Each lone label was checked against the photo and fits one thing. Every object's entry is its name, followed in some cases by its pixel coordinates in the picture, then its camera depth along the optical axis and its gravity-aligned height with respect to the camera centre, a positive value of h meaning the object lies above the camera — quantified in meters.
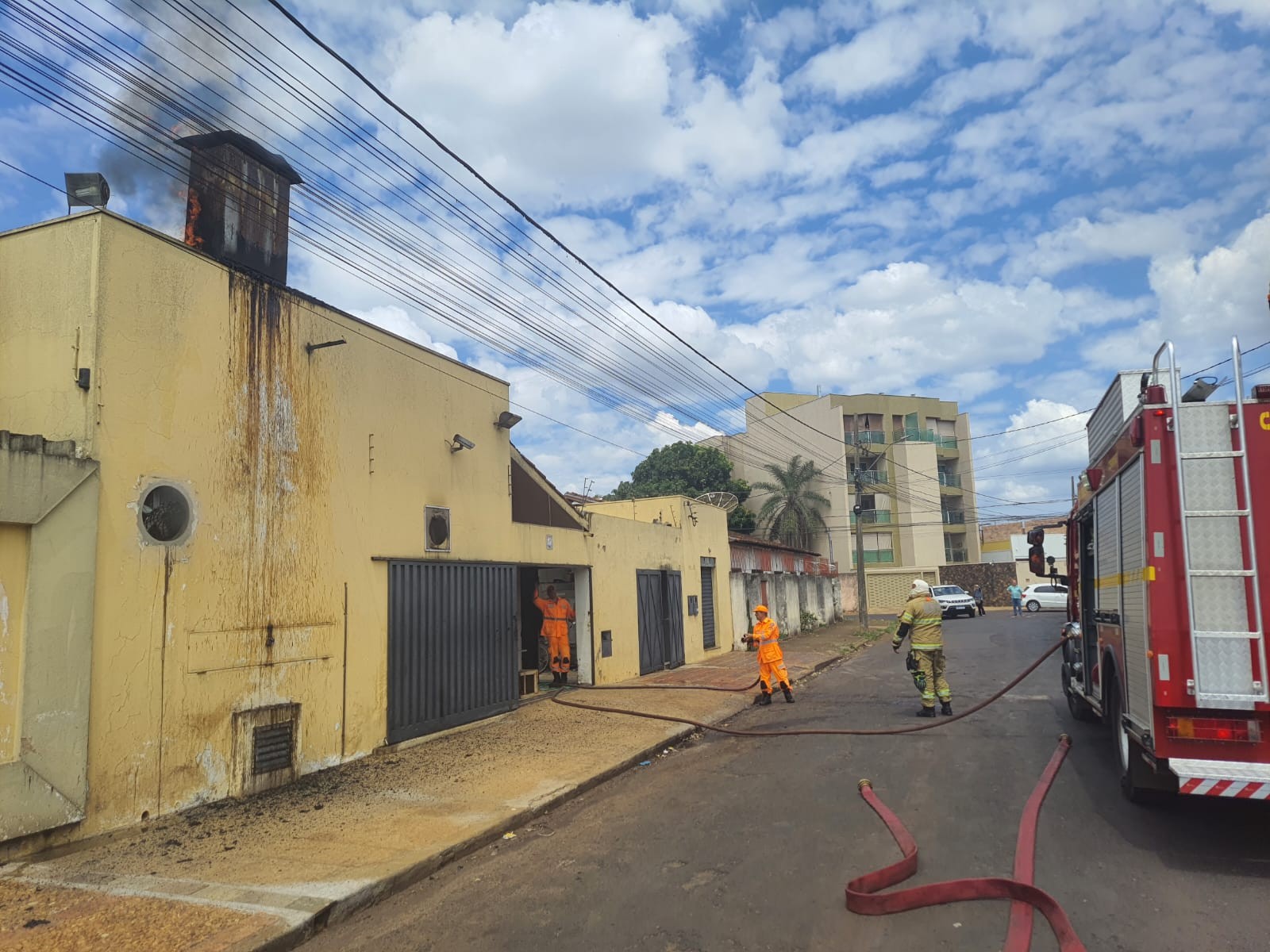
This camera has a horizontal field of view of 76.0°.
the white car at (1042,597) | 36.09 -1.97
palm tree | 44.38 +2.82
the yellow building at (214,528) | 5.60 +0.37
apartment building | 48.09 +5.45
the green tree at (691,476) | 48.09 +5.11
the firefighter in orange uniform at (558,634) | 13.79 -1.20
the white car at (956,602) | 33.97 -1.98
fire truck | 4.96 -0.23
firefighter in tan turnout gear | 10.36 -1.21
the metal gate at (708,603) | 19.53 -1.03
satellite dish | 22.10 +1.66
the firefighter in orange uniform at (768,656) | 12.09 -1.46
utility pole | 28.22 -0.73
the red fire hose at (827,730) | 9.40 -2.02
